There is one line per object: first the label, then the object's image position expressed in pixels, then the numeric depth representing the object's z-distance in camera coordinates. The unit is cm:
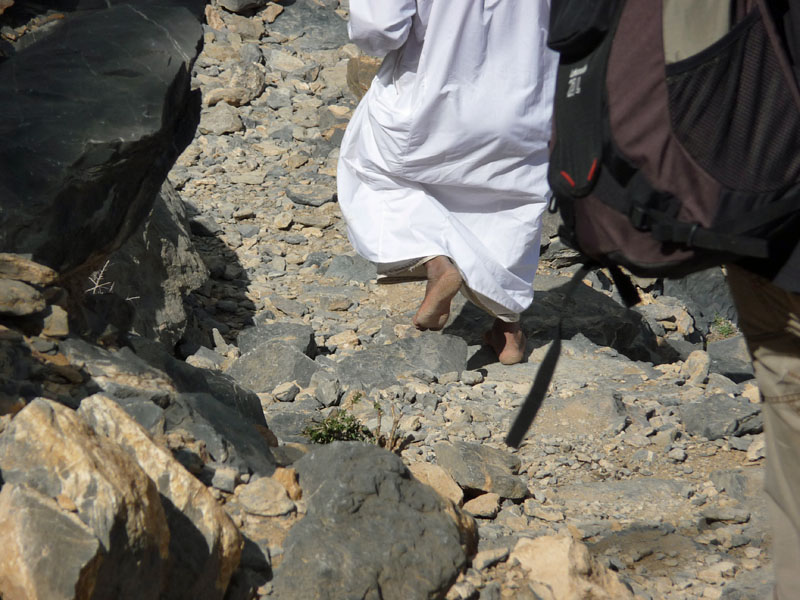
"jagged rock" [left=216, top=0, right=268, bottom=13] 884
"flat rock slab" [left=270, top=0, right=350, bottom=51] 893
